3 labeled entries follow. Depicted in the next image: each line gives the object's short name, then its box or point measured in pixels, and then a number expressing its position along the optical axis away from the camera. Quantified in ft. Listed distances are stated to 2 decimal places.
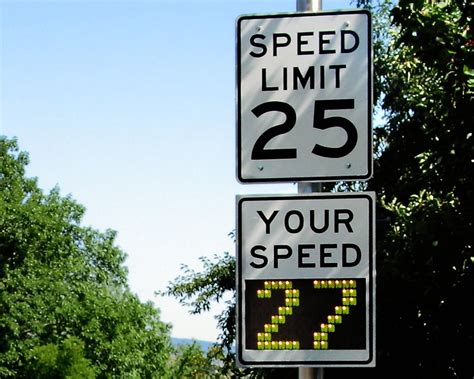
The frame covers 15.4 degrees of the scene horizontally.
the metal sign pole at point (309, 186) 25.66
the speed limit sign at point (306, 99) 26.26
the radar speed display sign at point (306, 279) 25.68
